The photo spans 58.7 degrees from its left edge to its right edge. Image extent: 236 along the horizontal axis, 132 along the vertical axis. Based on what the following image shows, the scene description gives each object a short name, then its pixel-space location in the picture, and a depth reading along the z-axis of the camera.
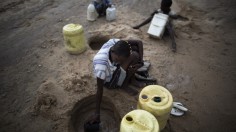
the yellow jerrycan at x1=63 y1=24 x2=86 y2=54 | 4.41
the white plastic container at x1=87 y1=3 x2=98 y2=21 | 5.75
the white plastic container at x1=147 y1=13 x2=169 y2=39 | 5.00
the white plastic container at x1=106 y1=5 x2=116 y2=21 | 5.70
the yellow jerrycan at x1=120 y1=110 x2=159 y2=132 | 2.32
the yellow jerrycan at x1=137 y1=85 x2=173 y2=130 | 2.70
